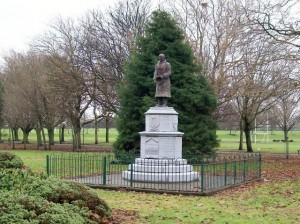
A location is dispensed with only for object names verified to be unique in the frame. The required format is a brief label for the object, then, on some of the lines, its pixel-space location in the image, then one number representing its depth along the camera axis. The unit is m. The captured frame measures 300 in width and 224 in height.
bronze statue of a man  18.05
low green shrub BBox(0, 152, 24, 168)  16.17
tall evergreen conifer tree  26.30
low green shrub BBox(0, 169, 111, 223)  7.07
